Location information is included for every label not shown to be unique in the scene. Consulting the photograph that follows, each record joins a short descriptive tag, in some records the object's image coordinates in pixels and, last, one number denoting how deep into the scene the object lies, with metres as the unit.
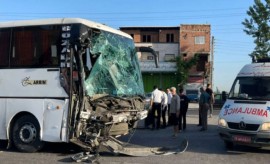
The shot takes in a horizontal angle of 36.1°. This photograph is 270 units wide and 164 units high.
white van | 10.73
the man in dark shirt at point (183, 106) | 17.00
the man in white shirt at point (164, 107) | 18.56
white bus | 10.50
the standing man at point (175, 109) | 14.93
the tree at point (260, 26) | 33.88
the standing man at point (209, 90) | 18.73
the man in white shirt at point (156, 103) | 17.84
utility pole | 54.98
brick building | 58.66
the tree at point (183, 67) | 56.77
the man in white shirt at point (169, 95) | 18.82
